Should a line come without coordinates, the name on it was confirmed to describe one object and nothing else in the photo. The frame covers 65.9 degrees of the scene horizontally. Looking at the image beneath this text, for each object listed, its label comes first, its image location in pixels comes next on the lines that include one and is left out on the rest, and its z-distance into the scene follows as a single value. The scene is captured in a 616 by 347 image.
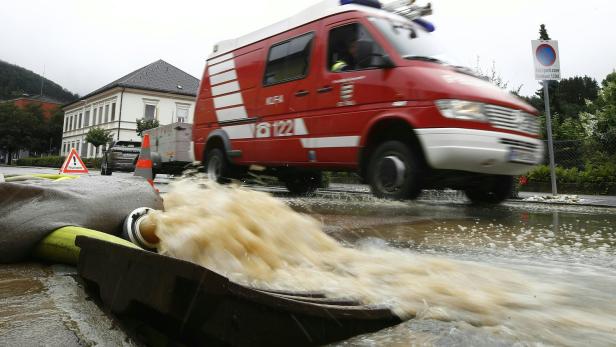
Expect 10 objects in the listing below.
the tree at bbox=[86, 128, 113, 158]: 44.34
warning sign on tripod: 9.19
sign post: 8.81
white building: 47.19
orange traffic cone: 6.03
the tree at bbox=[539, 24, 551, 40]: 44.16
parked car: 19.33
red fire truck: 4.36
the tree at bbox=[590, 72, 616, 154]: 13.25
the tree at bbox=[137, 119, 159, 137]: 41.94
